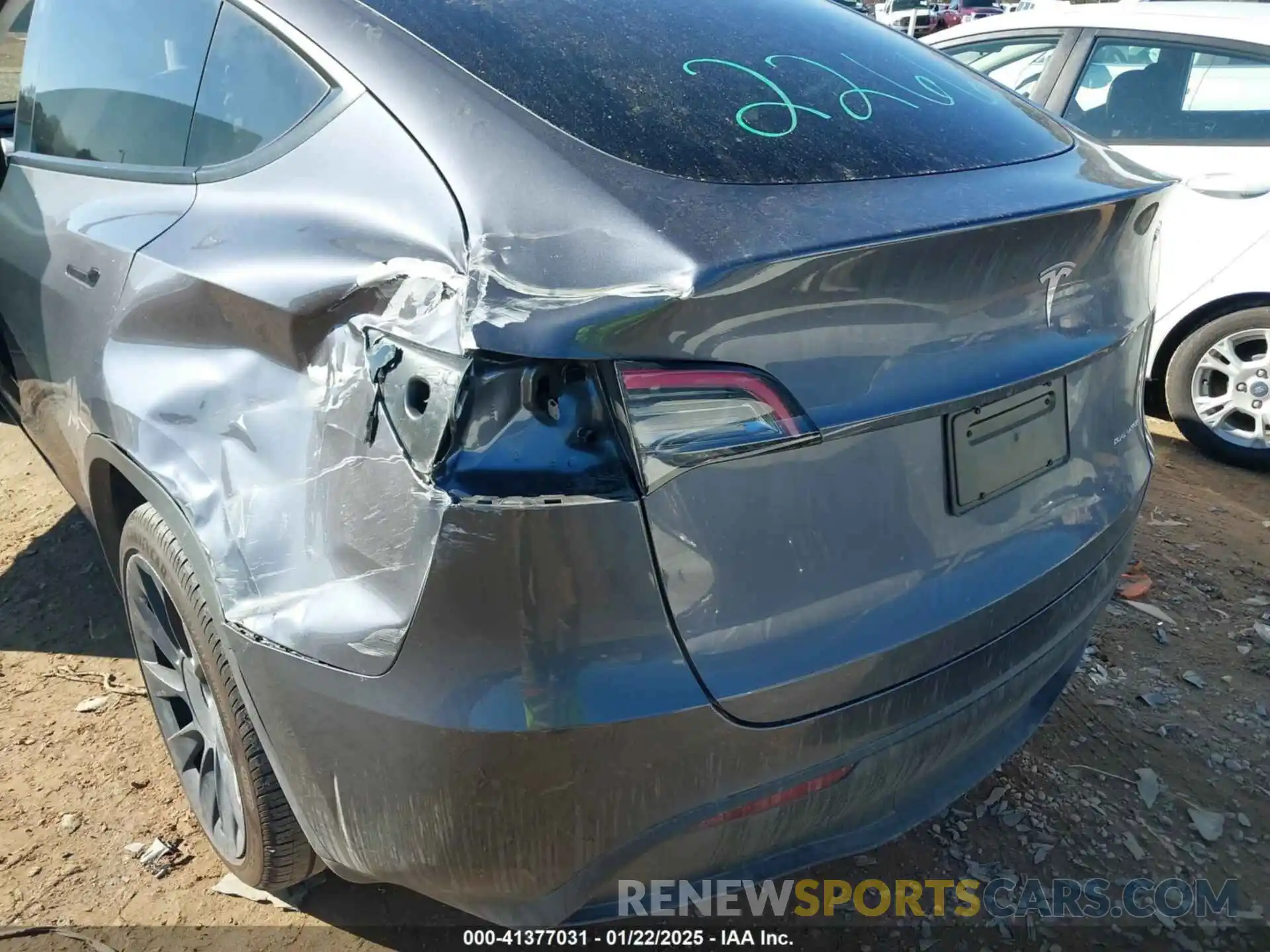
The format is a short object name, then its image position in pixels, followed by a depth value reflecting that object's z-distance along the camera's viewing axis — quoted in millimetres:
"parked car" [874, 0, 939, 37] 22641
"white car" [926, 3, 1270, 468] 3785
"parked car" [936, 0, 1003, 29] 24047
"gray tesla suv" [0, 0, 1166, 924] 1187
